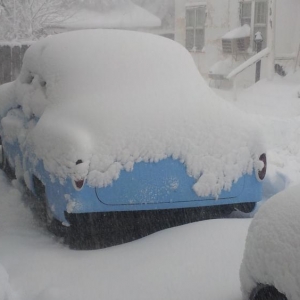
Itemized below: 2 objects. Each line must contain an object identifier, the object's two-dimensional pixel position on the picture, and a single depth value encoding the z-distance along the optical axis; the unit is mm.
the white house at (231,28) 16000
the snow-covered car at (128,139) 4344
